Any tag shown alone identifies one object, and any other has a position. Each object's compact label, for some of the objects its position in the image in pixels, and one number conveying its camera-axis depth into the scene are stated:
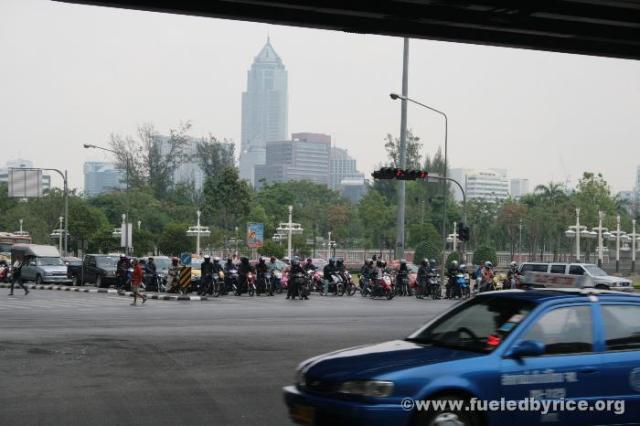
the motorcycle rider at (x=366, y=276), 39.03
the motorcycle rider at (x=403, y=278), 39.55
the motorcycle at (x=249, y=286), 37.38
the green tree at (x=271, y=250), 62.09
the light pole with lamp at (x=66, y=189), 61.91
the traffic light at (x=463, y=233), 43.28
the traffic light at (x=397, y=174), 38.41
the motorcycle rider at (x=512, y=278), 39.00
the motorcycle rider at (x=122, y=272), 40.09
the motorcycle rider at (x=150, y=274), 38.72
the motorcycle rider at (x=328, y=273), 39.06
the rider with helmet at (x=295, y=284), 35.44
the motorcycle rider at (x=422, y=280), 39.32
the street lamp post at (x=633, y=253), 67.19
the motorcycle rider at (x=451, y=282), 38.47
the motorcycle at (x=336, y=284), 39.31
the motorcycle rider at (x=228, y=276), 37.53
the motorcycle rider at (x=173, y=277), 37.00
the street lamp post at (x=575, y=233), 58.08
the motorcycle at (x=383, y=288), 37.22
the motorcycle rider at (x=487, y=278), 37.41
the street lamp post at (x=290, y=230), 62.42
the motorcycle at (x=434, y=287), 38.97
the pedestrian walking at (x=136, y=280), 29.94
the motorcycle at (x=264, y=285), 37.75
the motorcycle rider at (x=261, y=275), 37.41
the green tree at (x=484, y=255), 64.56
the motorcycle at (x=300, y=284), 35.44
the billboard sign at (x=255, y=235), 48.69
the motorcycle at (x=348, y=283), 39.56
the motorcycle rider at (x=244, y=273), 37.22
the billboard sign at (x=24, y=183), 63.84
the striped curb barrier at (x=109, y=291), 33.50
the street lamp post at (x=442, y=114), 42.81
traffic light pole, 43.22
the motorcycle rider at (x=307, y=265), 37.78
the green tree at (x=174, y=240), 62.22
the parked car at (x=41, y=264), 47.00
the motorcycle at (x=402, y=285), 40.31
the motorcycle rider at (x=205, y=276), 36.41
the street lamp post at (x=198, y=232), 63.66
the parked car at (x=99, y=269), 43.53
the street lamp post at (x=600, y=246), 62.20
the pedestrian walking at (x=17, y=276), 35.82
